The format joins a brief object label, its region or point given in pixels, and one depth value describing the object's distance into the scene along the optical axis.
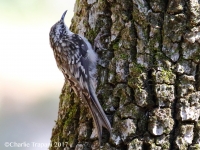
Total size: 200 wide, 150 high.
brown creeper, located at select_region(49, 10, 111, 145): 5.08
